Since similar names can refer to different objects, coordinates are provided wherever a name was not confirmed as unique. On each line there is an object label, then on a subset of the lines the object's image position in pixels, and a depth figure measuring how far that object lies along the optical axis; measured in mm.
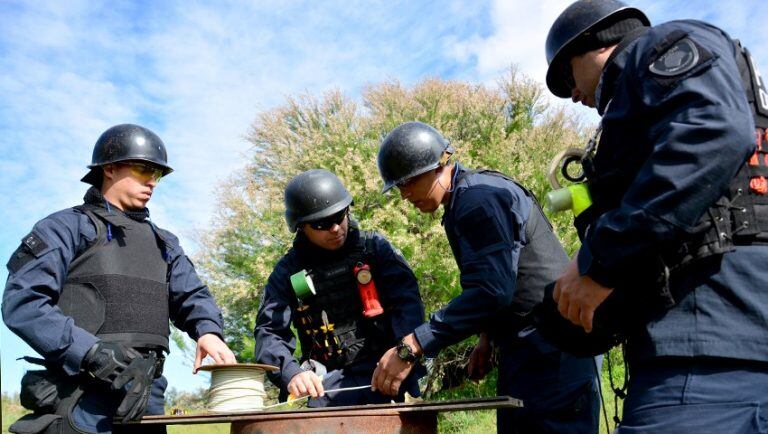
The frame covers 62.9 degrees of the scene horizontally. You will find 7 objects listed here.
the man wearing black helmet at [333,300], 4477
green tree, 13789
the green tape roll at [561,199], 2451
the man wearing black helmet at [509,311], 3426
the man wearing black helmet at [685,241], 1891
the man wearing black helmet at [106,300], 3412
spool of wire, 3572
